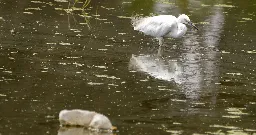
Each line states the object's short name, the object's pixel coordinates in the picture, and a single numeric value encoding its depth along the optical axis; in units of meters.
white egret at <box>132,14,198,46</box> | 27.62
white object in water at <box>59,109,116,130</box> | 15.95
